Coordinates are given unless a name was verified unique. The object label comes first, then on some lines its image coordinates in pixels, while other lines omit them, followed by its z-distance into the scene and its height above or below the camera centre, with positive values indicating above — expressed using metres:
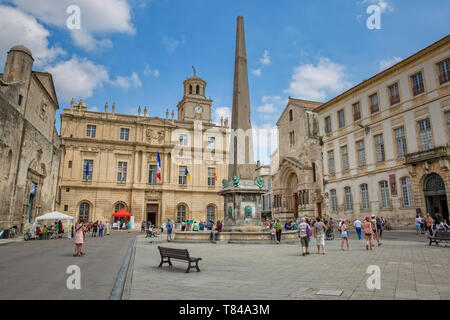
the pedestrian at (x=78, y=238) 10.87 -0.63
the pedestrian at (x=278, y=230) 14.50 -0.50
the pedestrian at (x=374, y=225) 13.37 -0.26
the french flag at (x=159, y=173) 34.25 +5.22
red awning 33.22 +0.63
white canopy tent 20.60 +0.28
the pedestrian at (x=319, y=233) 10.88 -0.49
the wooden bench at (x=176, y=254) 7.08 -0.84
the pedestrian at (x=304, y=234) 10.52 -0.50
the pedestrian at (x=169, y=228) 19.59 -0.52
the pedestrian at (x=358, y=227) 16.33 -0.42
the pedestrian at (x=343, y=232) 11.79 -0.49
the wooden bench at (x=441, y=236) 11.49 -0.64
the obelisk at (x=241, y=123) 15.97 +5.14
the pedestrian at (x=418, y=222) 17.47 -0.18
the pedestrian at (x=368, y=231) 11.61 -0.45
